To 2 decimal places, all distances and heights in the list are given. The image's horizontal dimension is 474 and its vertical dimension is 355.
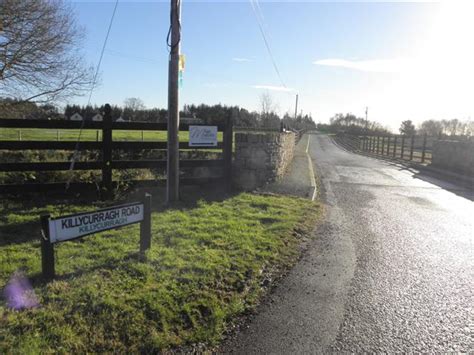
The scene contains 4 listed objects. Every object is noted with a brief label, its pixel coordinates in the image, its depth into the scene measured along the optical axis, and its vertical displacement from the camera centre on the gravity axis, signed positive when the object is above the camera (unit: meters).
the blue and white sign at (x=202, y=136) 8.13 -0.08
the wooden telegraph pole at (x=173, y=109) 6.75 +0.43
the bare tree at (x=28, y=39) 13.48 +3.39
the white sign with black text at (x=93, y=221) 3.60 -1.00
